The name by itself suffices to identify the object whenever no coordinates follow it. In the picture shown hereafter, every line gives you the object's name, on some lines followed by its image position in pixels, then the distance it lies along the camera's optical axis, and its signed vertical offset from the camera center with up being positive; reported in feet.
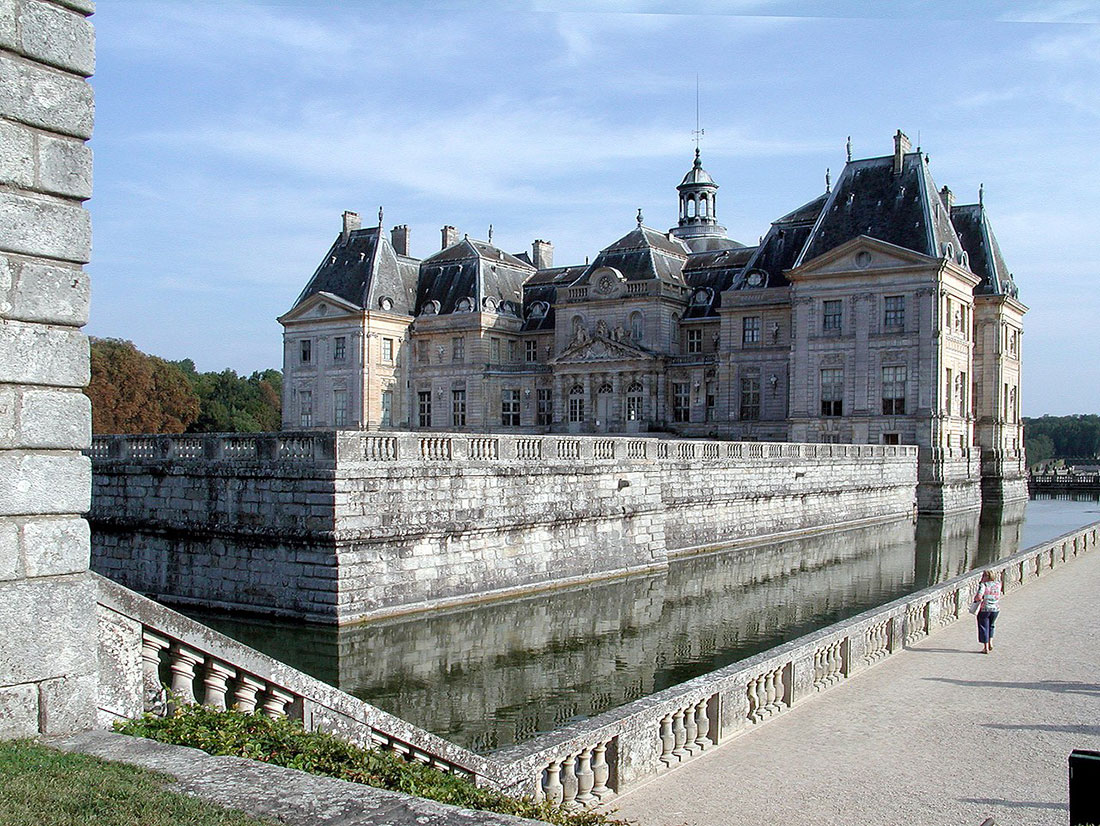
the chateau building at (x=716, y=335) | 159.22 +16.21
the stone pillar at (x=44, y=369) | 20.47 +1.18
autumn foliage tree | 197.88 +7.16
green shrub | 20.44 -6.20
